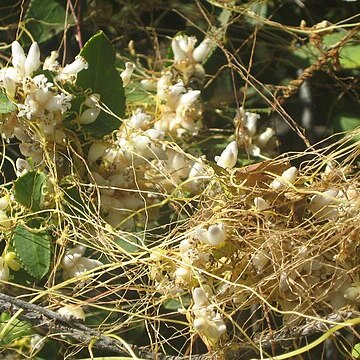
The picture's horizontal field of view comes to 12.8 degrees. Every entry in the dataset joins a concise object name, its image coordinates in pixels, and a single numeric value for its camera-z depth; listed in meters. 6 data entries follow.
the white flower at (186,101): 0.45
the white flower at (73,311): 0.40
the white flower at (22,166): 0.42
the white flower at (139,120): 0.43
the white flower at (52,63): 0.42
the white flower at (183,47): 0.47
